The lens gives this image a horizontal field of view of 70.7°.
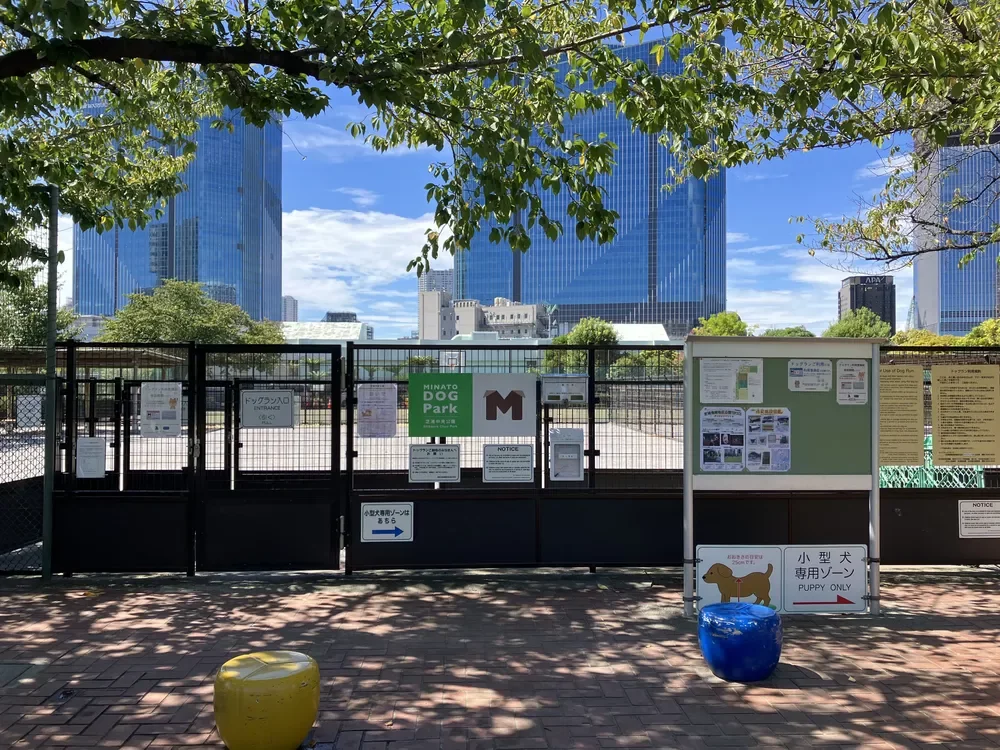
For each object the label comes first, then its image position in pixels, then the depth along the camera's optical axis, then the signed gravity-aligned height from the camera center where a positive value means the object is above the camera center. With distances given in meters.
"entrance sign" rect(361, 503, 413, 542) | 7.77 -1.47
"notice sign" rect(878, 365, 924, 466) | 7.72 -0.30
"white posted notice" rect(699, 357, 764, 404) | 6.71 +0.08
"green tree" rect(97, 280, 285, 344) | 47.03 +4.73
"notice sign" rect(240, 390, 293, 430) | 7.73 -0.25
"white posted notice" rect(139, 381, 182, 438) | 7.75 -0.23
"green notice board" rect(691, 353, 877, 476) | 6.72 -0.38
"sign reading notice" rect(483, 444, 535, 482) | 7.78 -0.83
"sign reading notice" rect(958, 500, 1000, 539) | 7.95 -1.45
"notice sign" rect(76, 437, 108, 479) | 7.80 -0.78
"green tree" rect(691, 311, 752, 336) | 80.19 +7.44
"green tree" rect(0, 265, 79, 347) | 8.27 +0.93
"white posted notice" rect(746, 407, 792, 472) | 6.71 -0.48
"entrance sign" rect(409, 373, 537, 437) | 7.71 -0.19
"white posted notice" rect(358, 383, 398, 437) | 7.78 -0.24
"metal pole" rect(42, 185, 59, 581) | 7.62 -0.50
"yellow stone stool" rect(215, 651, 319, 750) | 3.87 -1.76
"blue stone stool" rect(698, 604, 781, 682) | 4.96 -1.81
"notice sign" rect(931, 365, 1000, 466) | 7.86 -0.28
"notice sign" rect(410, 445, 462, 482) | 7.74 -0.82
